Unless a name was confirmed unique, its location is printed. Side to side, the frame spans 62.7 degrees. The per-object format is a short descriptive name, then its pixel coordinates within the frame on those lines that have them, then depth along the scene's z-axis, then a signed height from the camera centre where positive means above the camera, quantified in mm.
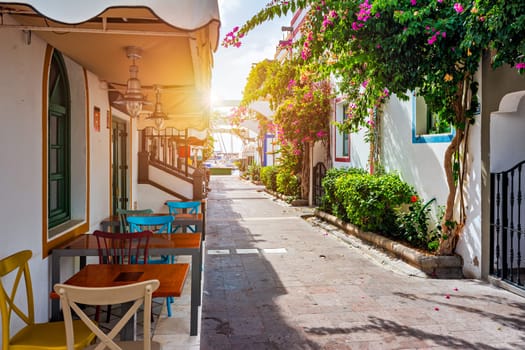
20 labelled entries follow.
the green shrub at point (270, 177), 19925 -784
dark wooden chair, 4016 -877
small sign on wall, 5816 +570
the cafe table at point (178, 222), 6137 -915
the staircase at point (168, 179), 9984 -445
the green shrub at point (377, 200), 7684 -717
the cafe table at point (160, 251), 4188 -912
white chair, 2381 -775
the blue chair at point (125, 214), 6039 -819
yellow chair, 2682 -1150
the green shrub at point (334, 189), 10227 -703
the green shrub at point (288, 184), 16234 -890
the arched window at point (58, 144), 4820 +186
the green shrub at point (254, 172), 29441 -813
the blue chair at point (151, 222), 5316 -773
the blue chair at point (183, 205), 7784 -807
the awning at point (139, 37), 2486 +1132
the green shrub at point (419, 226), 7035 -1100
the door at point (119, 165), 7586 -92
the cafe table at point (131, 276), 3156 -928
